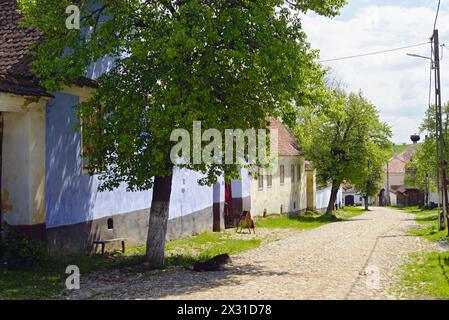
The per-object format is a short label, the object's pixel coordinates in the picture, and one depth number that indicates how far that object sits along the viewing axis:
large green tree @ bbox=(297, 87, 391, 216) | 40.00
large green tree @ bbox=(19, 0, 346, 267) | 11.79
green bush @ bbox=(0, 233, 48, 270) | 12.06
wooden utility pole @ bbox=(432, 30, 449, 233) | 23.53
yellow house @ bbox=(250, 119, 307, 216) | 32.00
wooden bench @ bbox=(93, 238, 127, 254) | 15.30
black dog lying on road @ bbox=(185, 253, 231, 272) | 13.44
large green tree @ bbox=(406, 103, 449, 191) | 41.94
